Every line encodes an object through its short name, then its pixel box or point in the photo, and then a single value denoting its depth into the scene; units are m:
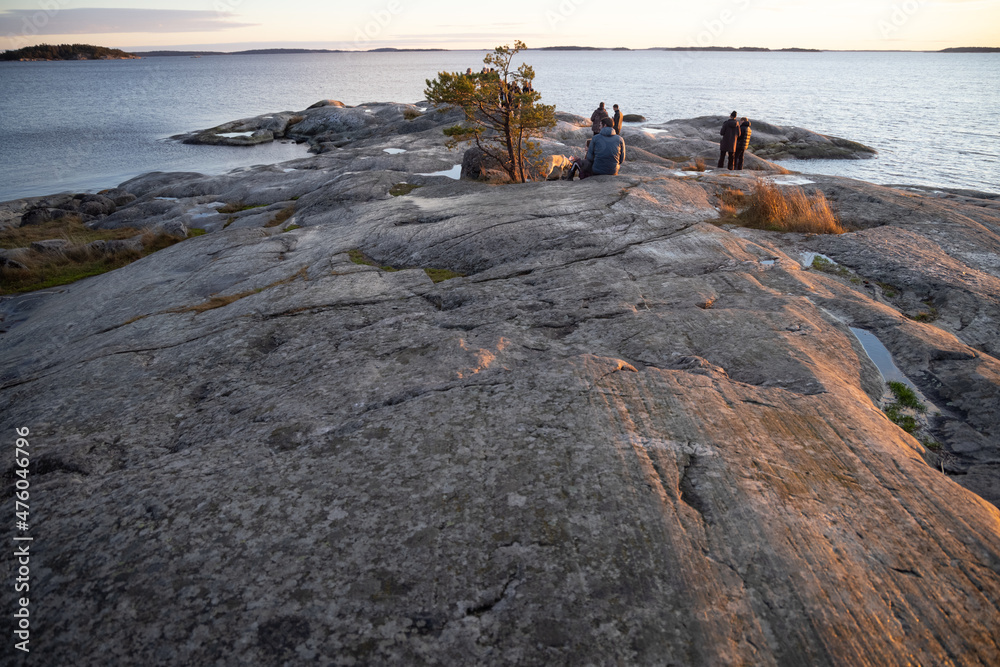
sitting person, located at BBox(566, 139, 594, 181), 16.55
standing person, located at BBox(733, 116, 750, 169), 24.92
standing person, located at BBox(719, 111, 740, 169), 24.91
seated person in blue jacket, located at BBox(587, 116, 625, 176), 16.00
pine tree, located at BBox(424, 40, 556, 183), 17.47
